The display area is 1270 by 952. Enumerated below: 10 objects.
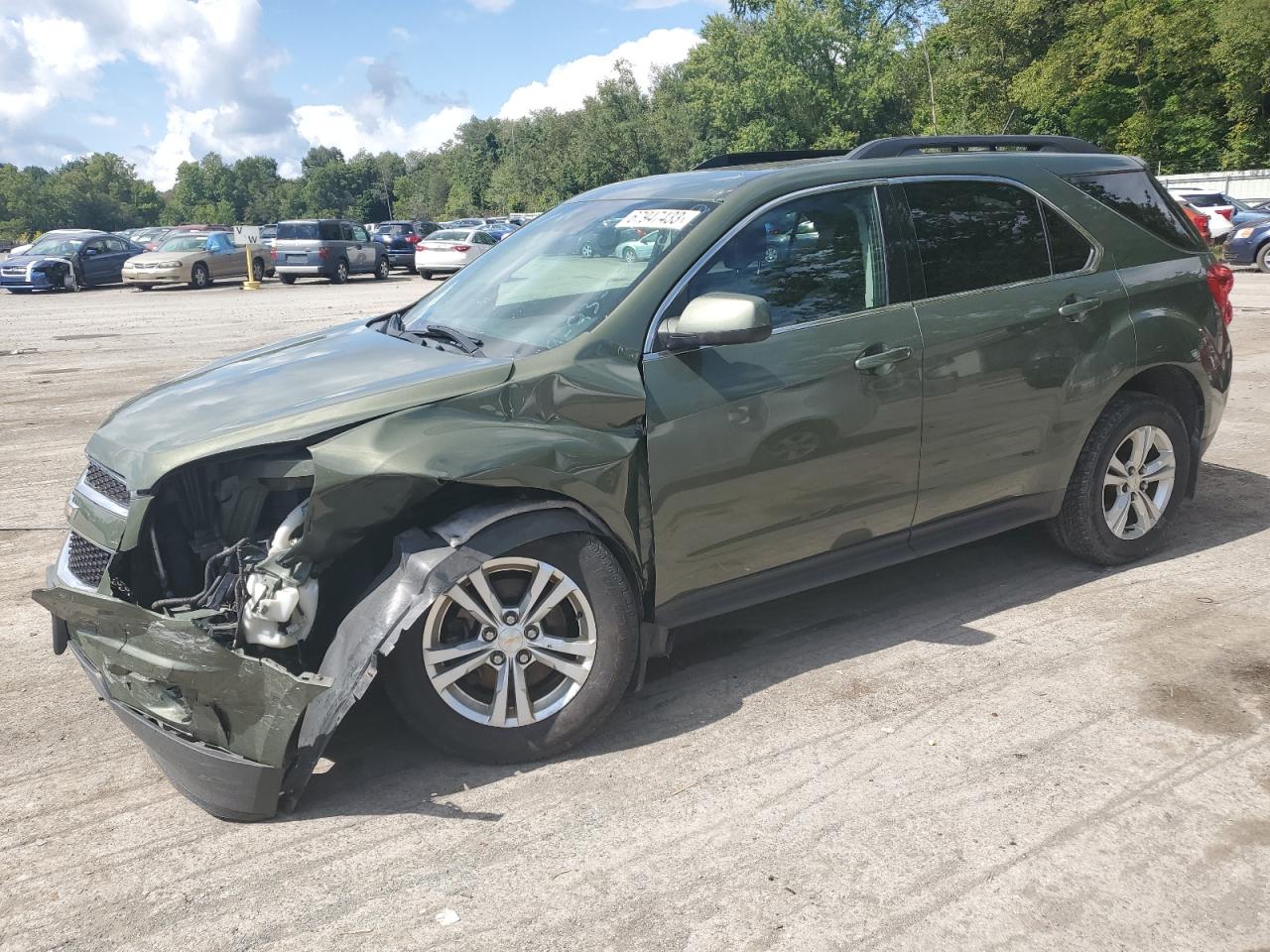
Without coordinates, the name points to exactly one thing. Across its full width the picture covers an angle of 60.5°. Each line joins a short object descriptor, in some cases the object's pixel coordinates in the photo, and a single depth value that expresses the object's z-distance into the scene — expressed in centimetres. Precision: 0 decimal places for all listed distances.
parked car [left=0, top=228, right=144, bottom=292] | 2658
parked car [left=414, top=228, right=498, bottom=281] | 2924
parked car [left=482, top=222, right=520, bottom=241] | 3199
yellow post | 2780
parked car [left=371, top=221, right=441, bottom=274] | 3466
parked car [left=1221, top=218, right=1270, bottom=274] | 2161
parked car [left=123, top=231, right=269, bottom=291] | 2723
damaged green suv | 318
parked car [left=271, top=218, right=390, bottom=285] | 2934
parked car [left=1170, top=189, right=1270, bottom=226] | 2361
